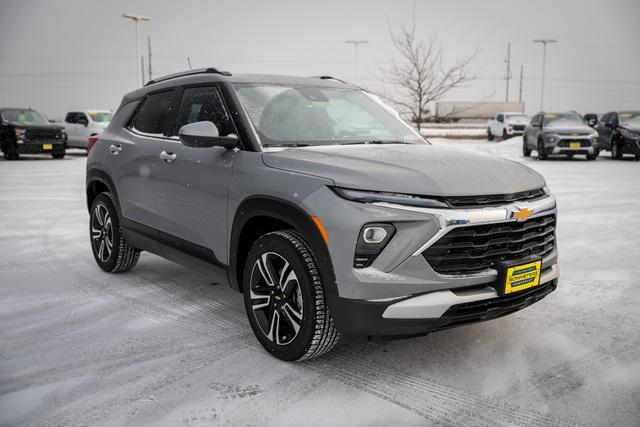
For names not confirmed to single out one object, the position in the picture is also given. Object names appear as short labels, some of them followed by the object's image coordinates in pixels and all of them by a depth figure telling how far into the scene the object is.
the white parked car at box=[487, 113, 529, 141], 33.16
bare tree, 24.62
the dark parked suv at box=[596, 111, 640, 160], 19.59
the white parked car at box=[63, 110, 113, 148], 23.86
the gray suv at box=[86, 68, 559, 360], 2.97
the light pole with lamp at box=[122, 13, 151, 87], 30.20
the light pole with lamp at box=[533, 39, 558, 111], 44.41
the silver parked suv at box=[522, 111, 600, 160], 19.38
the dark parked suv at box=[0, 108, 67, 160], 20.72
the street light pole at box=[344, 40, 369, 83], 38.77
